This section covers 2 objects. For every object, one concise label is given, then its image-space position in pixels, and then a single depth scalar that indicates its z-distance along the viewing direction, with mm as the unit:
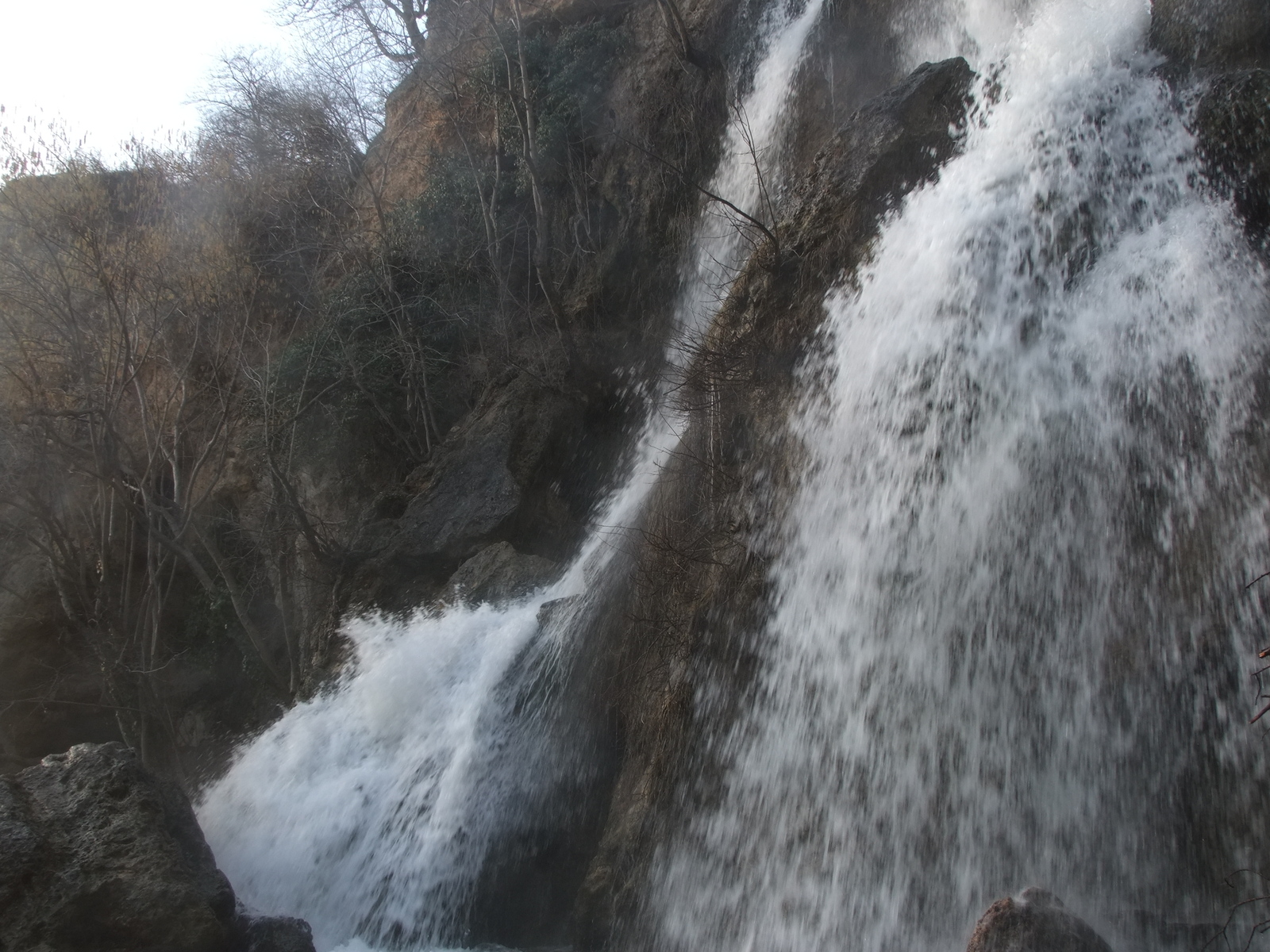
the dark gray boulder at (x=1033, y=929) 4113
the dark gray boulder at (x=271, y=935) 6500
